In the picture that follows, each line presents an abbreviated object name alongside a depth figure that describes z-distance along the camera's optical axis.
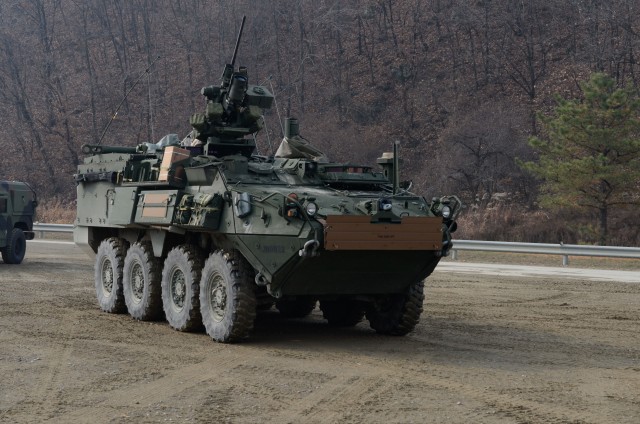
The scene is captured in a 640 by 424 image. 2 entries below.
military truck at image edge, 22.38
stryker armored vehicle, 10.44
